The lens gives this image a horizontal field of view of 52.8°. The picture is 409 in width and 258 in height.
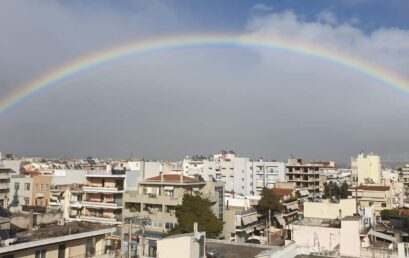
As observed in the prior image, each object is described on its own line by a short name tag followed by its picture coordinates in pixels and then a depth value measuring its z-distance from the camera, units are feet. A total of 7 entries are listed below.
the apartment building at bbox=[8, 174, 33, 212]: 181.88
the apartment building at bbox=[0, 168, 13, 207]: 189.90
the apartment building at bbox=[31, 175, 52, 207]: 180.24
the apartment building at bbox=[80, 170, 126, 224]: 148.77
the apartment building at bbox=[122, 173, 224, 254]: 129.29
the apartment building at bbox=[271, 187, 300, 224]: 189.47
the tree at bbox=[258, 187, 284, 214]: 168.96
